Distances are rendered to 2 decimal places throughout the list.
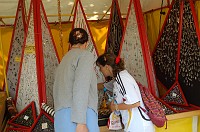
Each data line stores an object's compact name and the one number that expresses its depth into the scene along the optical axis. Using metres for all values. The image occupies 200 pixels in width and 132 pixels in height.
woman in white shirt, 1.76
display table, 2.22
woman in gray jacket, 1.39
